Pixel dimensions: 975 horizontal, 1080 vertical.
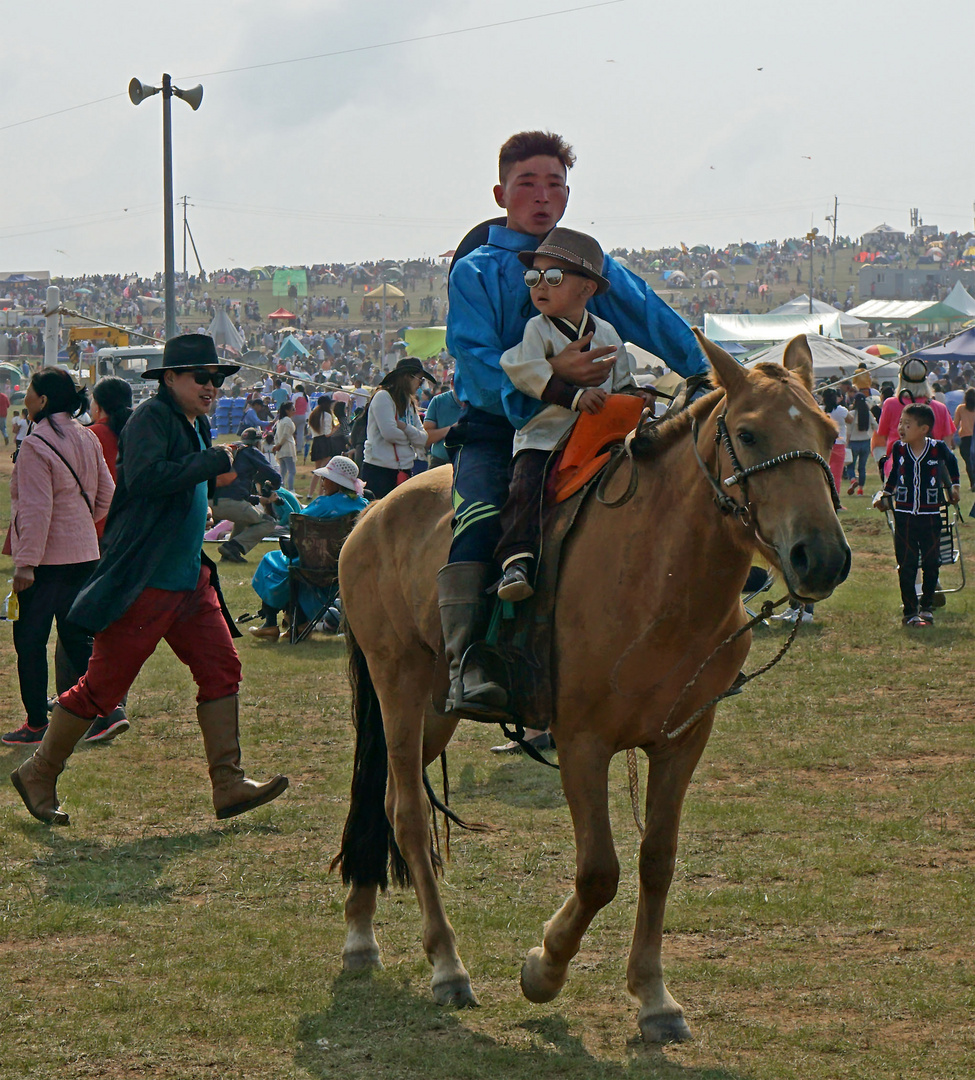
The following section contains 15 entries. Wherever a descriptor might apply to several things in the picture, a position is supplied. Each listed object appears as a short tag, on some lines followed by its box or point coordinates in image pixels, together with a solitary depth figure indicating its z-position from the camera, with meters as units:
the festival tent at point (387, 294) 69.83
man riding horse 4.38
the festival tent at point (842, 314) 51.71
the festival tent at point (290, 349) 55.62
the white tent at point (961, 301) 52.22
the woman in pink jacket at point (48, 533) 8.05
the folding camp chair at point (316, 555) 11.58
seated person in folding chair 11.70
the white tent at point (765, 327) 39.22
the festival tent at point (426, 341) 38.56
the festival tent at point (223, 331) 45.88
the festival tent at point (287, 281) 97.38
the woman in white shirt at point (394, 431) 11.41
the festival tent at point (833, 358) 30.09
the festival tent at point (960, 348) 34.34
